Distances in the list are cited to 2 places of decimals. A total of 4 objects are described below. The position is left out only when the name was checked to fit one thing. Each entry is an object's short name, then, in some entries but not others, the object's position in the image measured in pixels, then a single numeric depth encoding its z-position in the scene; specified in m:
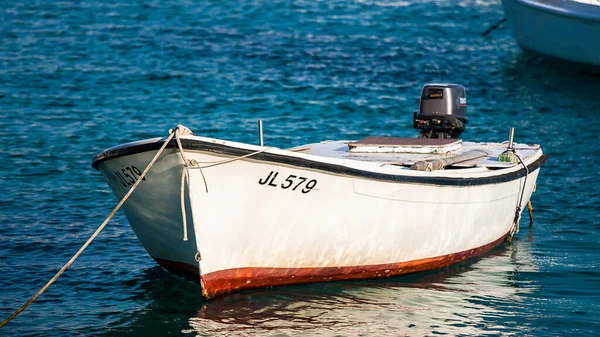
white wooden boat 19.31
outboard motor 27.06
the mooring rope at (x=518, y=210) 24.72
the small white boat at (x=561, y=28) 51.19
